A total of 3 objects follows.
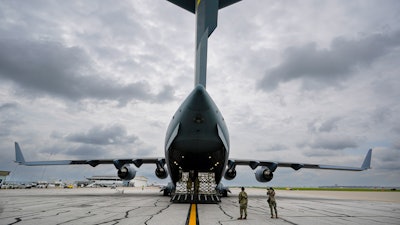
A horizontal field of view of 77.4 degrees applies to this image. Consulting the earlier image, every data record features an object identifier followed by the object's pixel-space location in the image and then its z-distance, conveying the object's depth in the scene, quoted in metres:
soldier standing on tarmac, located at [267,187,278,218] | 8.45
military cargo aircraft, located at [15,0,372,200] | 10.20
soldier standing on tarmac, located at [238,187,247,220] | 7.87
